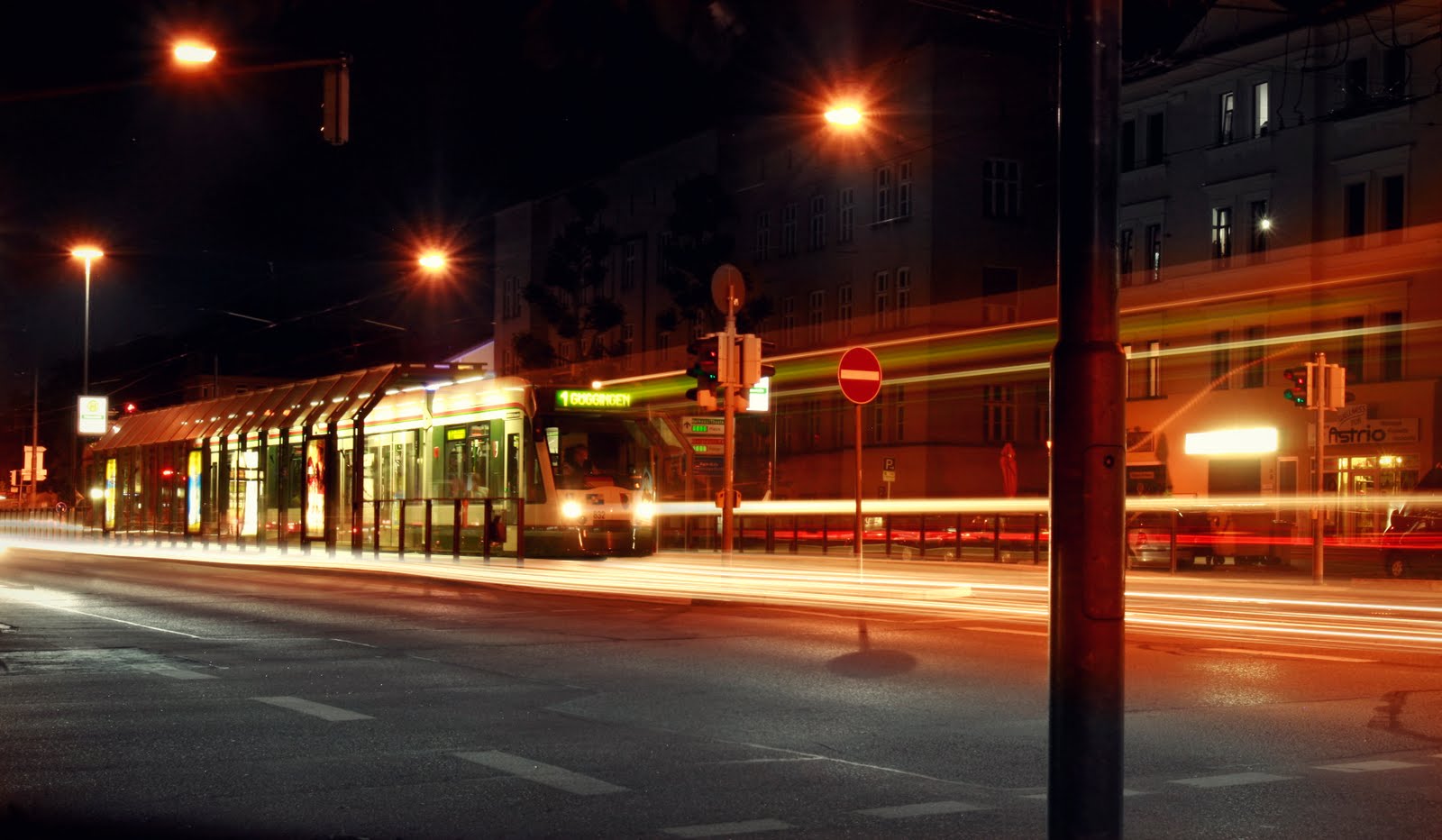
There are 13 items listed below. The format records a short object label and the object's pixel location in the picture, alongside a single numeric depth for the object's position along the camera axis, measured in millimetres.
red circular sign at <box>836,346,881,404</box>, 20234
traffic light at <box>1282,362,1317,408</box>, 25391
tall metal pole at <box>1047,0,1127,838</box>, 4102
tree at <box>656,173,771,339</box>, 62125
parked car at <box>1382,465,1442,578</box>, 30375
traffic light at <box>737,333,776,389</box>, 21359
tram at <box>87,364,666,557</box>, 28359
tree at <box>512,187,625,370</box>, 67688
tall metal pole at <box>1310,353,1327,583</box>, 25203
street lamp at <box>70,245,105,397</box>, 52528
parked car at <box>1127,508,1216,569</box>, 32594
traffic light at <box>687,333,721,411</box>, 21266
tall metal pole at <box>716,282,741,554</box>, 21031
